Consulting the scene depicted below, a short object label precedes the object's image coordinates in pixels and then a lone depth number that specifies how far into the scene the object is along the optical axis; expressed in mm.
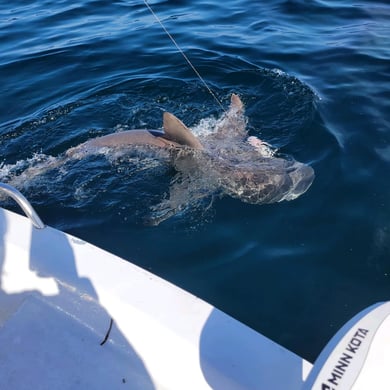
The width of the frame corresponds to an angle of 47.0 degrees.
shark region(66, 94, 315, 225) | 4578
